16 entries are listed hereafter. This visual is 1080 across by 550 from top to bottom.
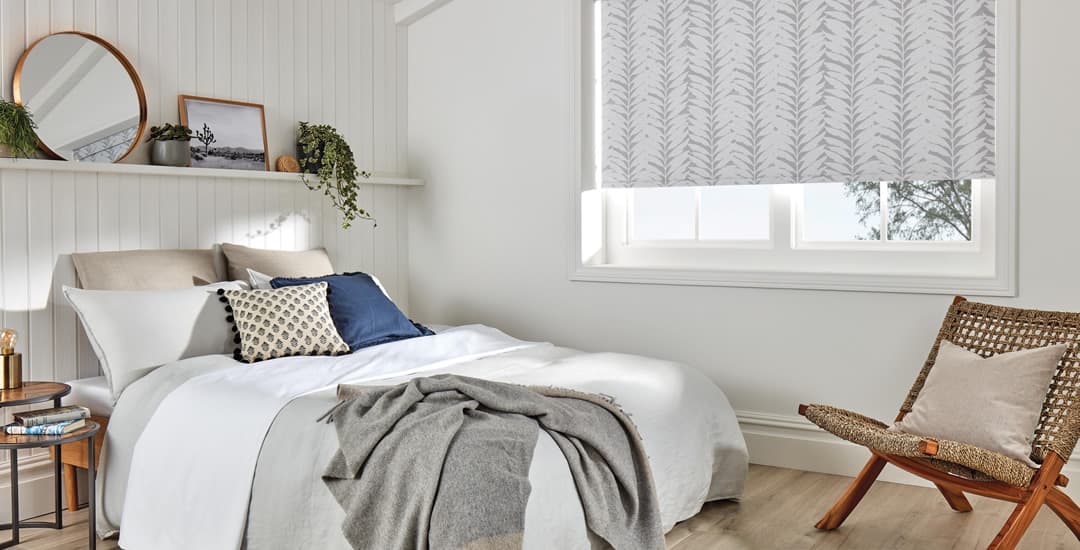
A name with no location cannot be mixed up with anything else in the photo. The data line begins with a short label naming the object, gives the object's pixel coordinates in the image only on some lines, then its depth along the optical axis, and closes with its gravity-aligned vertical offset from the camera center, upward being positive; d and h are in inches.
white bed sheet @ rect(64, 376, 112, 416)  124.1 -19.6
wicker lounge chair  96.8 -22.0
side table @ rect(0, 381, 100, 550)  103.8 -21.6
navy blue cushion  140.3 -8.5
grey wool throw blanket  81.5 -20.8
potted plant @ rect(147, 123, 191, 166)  145.6 +20.6
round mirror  132.3 +27.2
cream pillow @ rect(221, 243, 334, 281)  151.8 +0.2
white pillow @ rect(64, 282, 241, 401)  120.3 -9.5
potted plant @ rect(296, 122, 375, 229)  169.5 +20.4
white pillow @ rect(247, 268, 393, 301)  144.2 -2.8
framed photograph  153.6 +24.6
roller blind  132.3 +29.3
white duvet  92.7 -22.3
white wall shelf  128.1 +15.8
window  133.1 +5.6
